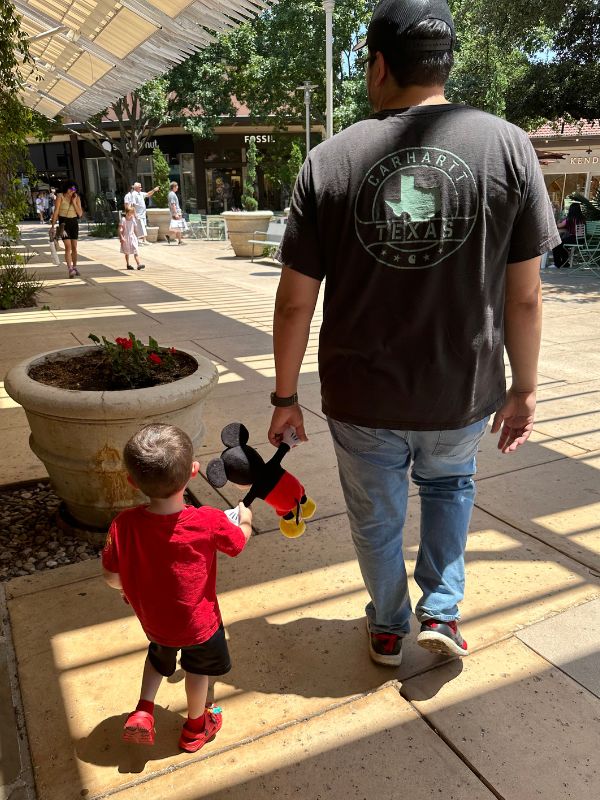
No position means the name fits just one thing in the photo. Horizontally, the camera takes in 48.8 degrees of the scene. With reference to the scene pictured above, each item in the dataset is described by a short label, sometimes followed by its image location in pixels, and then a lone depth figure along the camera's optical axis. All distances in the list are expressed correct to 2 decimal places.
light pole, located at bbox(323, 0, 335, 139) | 16.81
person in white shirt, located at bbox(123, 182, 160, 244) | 18.34
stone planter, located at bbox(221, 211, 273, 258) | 16.31
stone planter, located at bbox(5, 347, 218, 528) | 3.02
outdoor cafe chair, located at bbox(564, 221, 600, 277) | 13.27
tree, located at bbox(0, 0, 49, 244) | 7.91
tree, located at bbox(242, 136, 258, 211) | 25.53
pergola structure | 8.47
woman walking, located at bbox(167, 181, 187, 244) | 21.11
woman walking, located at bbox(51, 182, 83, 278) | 12.31
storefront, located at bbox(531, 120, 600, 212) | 20.58
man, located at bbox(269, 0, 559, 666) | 1.85
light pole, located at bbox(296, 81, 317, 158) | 25.79
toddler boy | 1.89
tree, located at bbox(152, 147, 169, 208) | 28.22
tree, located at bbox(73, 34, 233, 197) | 27.19
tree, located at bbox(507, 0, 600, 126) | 16.05
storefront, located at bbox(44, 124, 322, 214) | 35.97
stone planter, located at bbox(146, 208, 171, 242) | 23.17
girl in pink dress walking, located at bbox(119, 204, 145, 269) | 13.52
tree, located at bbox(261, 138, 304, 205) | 30.16
